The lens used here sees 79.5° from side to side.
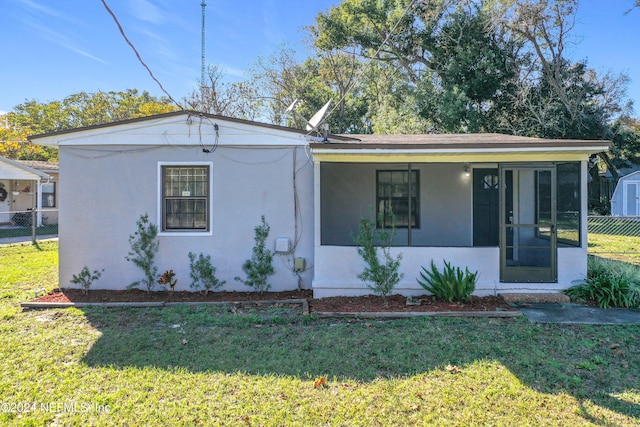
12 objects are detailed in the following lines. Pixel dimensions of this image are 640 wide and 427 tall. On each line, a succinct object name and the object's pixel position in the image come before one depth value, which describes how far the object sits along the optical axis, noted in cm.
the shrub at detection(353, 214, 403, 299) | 610
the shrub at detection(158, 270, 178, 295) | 673
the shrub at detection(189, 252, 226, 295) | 699
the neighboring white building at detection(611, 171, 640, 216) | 2012
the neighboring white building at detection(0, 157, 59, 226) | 1741
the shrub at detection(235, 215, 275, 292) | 698
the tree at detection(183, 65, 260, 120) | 2260
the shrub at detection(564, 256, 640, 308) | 607
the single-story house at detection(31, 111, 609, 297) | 701
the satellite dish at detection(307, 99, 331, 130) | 667
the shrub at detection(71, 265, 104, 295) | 691
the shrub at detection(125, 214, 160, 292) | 697
